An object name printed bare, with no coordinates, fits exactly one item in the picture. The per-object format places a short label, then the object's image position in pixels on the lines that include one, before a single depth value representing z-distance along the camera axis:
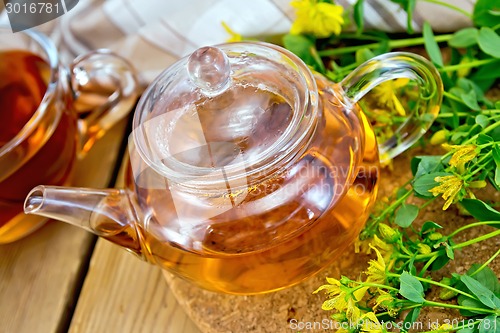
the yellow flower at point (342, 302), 0.64
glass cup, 0.86
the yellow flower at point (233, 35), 0.93
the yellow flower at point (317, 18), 0.87
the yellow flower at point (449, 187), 0.69
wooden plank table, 0.83
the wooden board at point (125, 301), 0.82
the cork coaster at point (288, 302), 0.75
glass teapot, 0.66
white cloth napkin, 0.95
